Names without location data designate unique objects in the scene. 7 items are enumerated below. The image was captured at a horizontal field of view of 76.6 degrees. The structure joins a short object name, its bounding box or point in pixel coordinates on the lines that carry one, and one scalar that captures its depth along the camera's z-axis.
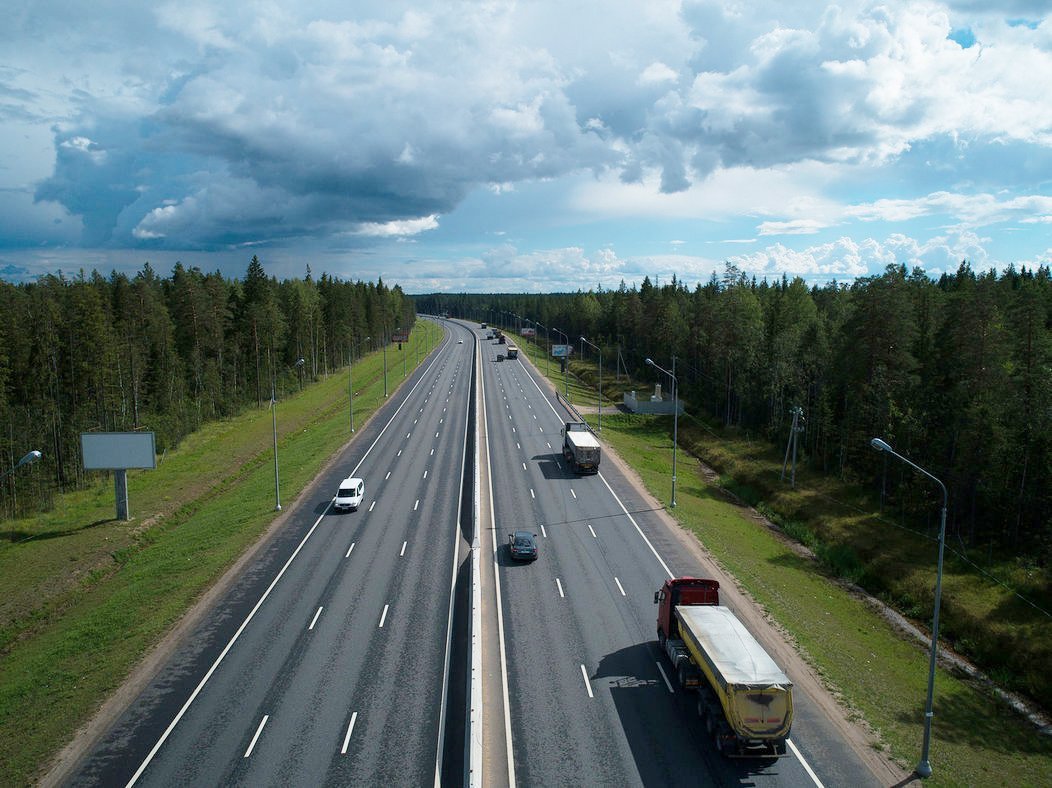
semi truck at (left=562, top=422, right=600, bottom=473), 53.44
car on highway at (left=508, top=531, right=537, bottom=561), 34.88
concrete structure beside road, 90.38
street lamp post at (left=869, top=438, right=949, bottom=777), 19.39
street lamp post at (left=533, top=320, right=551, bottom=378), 132.07
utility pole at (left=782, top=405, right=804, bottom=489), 53.19
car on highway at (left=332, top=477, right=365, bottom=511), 43.72
